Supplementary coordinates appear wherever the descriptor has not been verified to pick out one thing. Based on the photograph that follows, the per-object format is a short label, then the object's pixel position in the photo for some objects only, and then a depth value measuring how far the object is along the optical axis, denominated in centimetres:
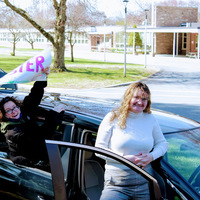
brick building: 5078
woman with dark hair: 317
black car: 257
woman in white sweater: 281
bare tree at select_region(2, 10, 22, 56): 5147
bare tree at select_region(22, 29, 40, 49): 6629
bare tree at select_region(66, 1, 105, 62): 2528
